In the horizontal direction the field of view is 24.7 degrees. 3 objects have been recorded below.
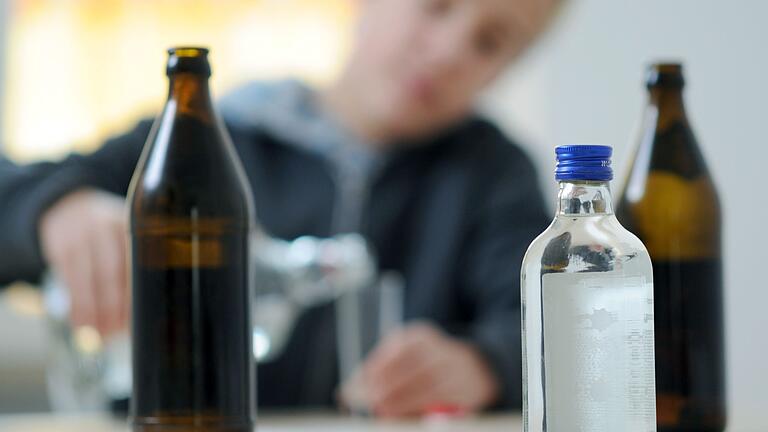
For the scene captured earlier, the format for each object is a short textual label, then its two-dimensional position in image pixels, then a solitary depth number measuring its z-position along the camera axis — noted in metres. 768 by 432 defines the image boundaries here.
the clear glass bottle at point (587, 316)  0.87
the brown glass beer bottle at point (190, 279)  1.00
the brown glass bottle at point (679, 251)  1.09
